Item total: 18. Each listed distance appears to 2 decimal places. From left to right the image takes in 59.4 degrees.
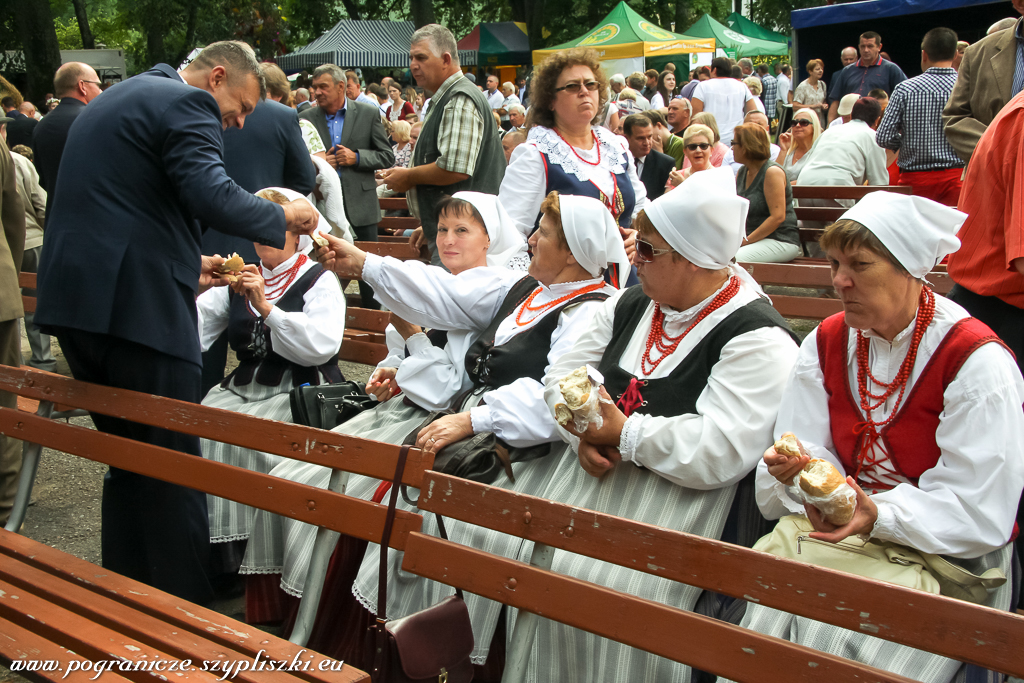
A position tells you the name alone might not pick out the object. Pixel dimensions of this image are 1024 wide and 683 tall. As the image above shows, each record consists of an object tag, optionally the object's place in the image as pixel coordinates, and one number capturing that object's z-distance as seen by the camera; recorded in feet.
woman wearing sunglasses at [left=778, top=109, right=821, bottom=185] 29.40
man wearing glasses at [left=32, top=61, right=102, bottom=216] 20.80
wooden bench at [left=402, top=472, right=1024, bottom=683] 5.38
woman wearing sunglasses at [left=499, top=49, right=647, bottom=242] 14.47
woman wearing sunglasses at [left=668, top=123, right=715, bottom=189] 24.12
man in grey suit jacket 23.49
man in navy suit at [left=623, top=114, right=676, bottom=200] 26.22
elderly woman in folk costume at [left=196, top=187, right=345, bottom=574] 12.42
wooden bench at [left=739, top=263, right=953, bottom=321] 12.97
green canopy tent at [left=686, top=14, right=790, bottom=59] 89.25
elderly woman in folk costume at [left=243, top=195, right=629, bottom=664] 9.53
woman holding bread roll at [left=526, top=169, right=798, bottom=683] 8.00
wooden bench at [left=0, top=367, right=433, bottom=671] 7.75
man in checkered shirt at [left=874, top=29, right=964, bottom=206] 21.74
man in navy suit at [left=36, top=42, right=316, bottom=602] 9.79
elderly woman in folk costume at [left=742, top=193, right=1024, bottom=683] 6.87
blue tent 47.47
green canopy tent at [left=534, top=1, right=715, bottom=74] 69.21
